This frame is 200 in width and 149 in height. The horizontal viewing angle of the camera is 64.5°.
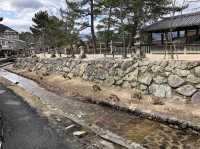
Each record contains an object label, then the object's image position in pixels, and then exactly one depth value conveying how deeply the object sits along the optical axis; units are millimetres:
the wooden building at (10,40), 41868
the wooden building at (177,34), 13619
